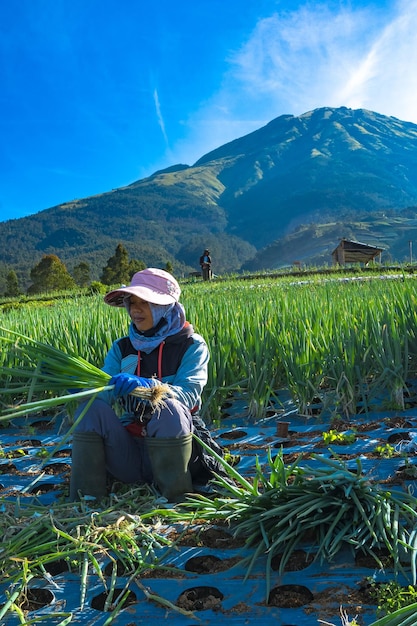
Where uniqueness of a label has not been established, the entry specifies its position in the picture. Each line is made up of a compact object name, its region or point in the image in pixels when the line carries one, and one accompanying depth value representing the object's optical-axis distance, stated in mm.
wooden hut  26141
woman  1932
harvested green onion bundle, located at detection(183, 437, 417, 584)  1448
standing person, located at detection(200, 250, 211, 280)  17408
